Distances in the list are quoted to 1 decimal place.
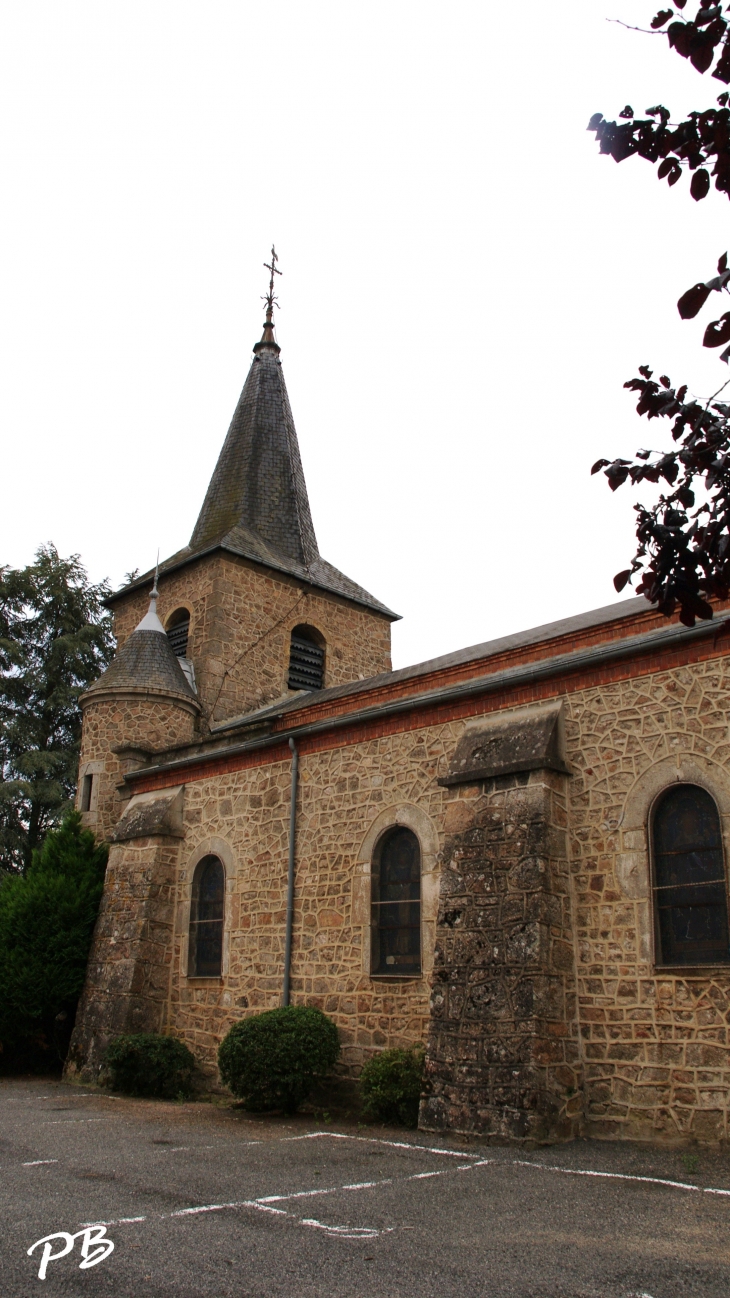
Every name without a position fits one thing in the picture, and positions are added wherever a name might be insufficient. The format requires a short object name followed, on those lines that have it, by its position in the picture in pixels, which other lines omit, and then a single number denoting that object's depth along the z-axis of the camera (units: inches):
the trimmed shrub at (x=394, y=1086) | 359.6
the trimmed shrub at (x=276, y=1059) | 387.2
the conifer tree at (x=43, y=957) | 542.3
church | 325.1
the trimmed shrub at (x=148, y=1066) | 463.8
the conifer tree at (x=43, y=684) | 979.3
